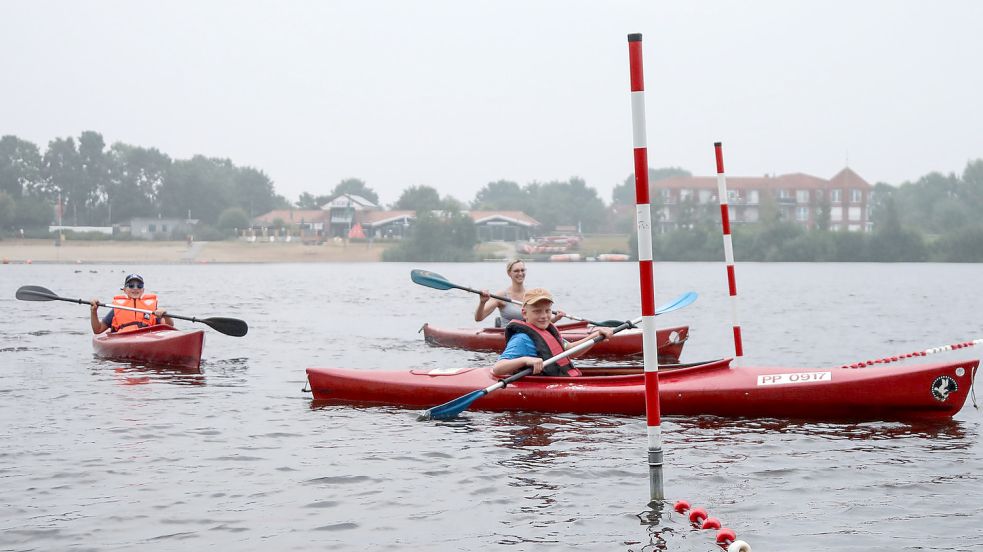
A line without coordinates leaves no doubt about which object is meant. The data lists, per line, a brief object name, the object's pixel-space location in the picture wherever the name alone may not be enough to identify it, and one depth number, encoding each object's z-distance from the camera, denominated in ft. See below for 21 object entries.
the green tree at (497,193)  482.69
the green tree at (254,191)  384.88
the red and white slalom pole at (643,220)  19.19
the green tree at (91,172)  333.83
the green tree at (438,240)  274.77
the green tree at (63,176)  328.70
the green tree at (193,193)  341.62
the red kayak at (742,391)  27.68
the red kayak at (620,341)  47.21
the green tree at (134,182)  333.83
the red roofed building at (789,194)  339.77
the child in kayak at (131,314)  45.09
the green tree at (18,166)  318.65
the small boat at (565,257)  299.17
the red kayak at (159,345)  42.75
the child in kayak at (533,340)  30.12
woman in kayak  44.35
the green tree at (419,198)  354.13
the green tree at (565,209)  384.99
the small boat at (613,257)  300.81
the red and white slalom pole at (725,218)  33.17
